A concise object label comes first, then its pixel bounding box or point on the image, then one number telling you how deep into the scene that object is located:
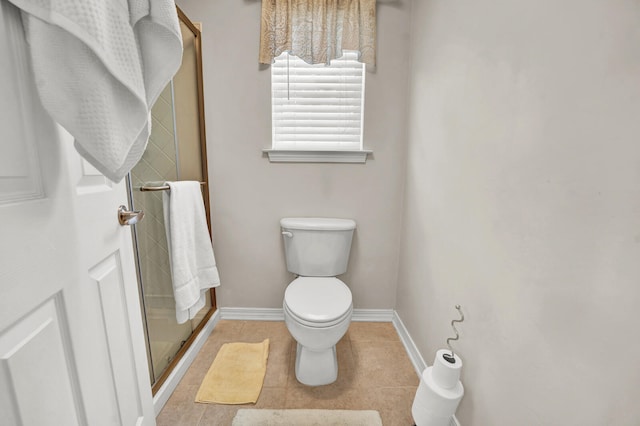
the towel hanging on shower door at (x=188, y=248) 1.19
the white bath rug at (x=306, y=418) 1.12
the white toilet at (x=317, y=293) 1.19
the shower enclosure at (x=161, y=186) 1.16
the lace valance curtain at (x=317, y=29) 1.50
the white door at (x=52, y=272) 0.43
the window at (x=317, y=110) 1.63
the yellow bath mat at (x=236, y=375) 1.24
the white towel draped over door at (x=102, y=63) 0.42
